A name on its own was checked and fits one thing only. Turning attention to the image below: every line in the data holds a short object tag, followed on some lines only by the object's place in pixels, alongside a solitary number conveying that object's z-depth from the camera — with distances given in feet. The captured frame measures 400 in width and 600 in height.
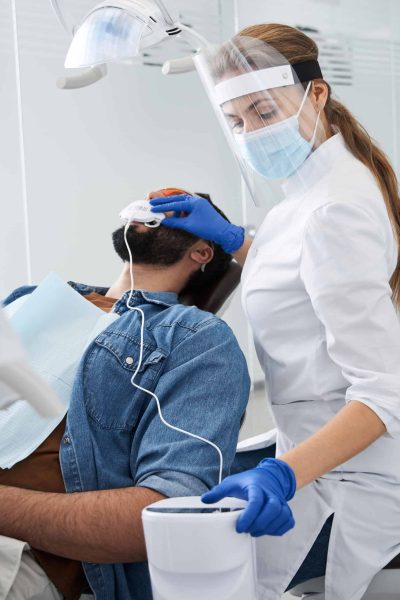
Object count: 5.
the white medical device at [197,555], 3.50
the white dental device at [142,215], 5.98
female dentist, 4.44
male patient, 4.60
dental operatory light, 4.71
